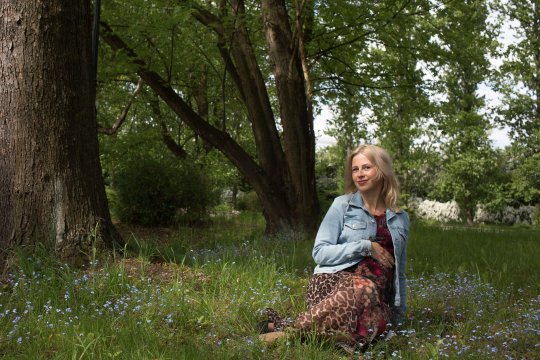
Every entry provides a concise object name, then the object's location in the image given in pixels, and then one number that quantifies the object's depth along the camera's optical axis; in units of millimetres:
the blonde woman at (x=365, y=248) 3912
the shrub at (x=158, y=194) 14234
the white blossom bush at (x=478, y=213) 27250
